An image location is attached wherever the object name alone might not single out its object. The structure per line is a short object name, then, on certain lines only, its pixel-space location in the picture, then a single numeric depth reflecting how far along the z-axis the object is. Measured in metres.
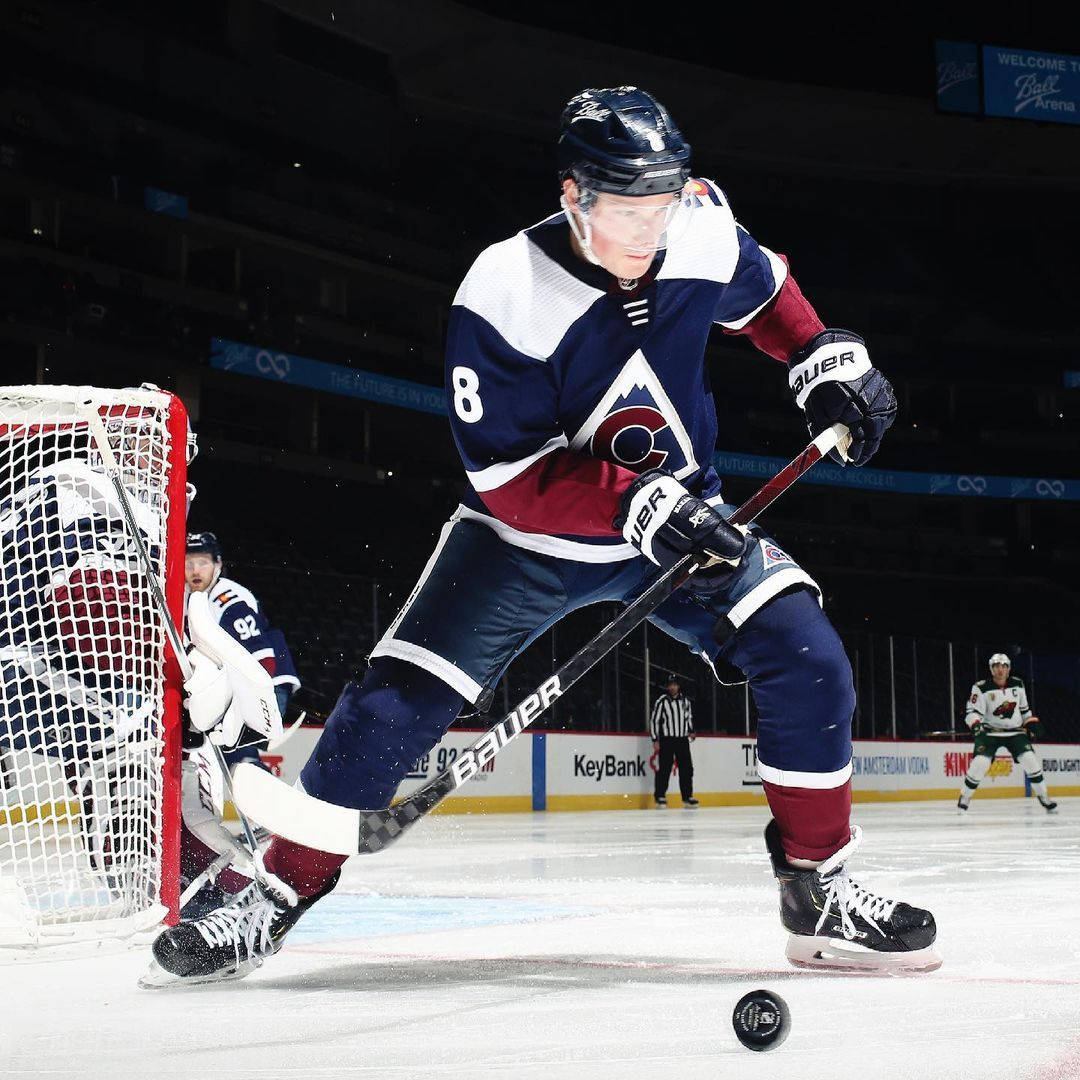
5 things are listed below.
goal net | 2.32
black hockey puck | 1.61
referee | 11.01
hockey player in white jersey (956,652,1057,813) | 10.12
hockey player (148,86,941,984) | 2.14
